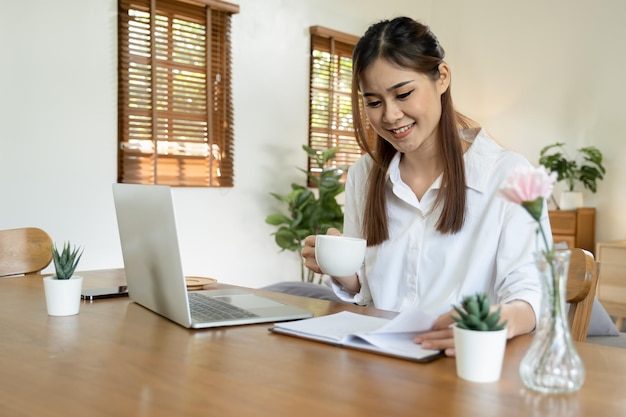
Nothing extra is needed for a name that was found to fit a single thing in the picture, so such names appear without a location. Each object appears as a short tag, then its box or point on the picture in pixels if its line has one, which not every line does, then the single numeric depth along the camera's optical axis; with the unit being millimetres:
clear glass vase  789
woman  1482
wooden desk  789
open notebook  1021
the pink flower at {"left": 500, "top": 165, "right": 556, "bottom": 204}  772
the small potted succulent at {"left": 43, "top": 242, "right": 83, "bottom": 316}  1336
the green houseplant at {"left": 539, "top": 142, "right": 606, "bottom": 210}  5250
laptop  1183
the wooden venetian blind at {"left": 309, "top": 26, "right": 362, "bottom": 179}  5180
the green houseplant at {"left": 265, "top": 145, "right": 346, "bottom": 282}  4605
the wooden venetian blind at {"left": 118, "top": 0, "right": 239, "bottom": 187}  3967
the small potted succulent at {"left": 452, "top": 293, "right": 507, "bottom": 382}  879
